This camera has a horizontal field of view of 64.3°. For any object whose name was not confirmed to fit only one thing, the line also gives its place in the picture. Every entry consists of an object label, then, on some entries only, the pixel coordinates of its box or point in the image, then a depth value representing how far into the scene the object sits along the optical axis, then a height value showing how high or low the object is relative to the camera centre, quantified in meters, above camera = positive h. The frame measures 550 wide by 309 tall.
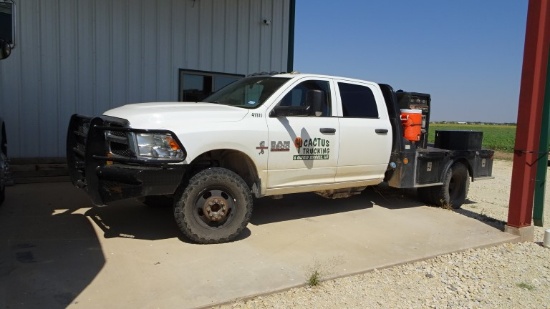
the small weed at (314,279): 4.11 -1.54
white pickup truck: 4.53 -0.41
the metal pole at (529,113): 5.95 +0.18
